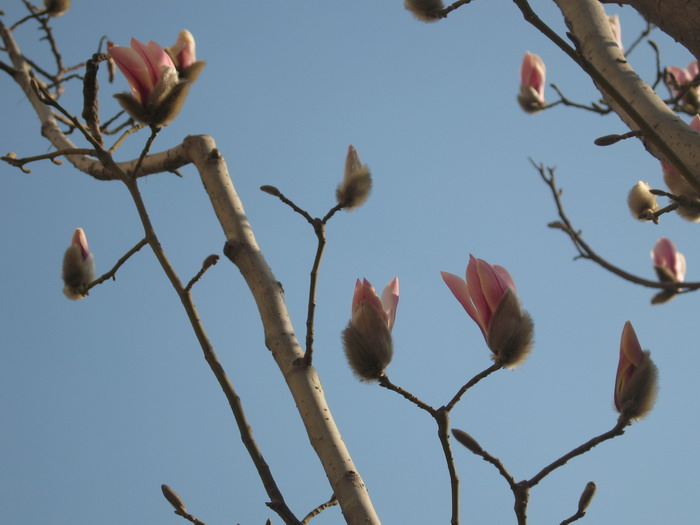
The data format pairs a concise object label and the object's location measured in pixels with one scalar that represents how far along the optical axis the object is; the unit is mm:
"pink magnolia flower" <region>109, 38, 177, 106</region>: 1745
